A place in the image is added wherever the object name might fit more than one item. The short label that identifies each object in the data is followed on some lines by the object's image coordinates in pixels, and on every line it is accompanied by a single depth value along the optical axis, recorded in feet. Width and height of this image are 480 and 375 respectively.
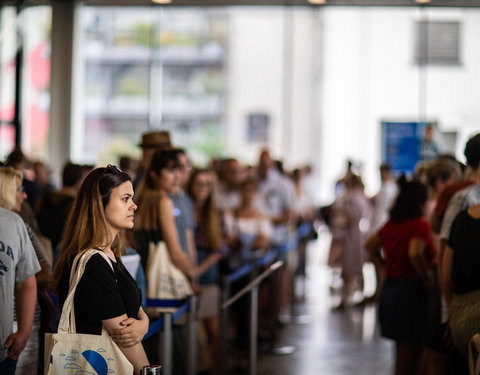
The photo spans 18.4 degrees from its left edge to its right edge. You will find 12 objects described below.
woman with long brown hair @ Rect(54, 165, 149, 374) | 17.94
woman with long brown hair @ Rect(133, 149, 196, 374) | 29.56
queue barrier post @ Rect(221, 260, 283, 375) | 31.47
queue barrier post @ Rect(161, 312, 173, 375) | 23.39
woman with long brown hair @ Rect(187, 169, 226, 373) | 36.65
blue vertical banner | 77.05
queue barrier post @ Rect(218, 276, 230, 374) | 31.79
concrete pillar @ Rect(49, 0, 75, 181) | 79.45
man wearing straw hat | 34.12
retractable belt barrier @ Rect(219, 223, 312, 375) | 28.09
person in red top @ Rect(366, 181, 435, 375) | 30.89
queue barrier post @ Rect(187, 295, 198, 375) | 27.34
